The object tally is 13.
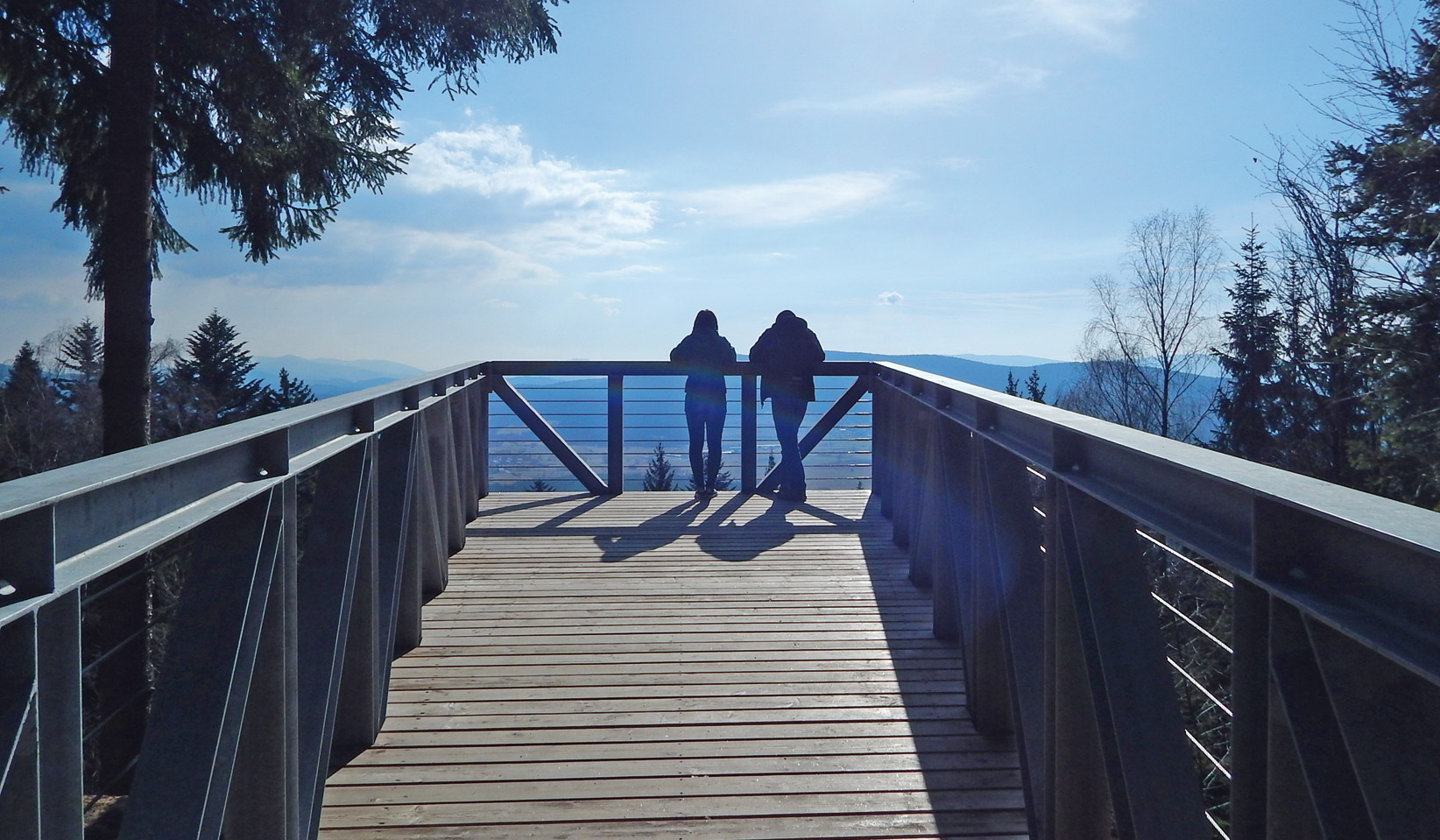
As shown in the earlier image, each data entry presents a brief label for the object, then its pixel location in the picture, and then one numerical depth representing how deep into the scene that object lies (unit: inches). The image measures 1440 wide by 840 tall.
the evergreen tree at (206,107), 297.4
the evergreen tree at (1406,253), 480.4
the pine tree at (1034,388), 1373.0
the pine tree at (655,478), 997.0
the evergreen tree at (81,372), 1070.4
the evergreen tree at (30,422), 965.8
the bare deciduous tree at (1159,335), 1283.2
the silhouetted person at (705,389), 347.6
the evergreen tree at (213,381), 1059.9
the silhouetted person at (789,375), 341.4
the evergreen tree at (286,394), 1130.7
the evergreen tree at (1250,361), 1031.6
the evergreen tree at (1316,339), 731.4
